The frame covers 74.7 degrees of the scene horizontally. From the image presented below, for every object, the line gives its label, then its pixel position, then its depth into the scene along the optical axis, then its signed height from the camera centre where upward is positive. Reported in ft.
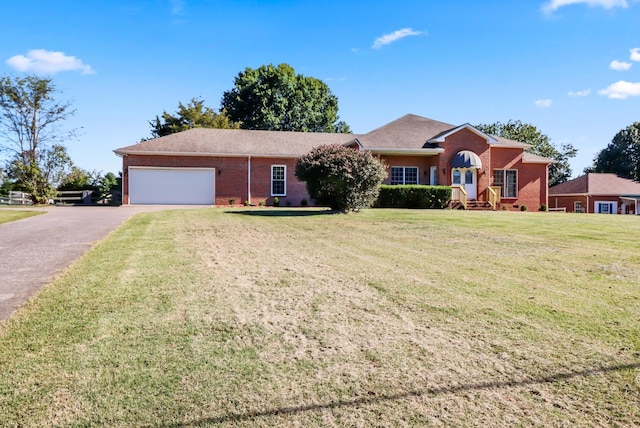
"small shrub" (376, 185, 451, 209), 68.44 +0.65
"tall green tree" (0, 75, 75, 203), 89.97 +17.94
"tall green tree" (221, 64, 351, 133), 137.59 +33.13
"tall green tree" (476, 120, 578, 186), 170.60 +25.29
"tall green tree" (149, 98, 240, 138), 127.03 +24.94
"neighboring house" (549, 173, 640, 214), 123.34 +1.41
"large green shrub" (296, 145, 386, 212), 50.16 +2.95
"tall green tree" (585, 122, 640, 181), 182.80 +21.32
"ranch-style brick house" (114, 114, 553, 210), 79.00 +6.54
